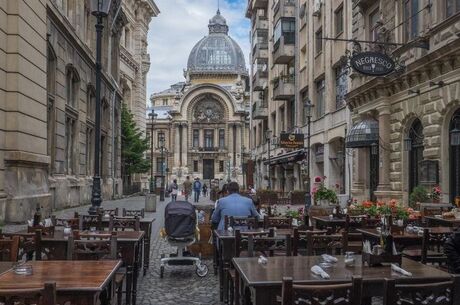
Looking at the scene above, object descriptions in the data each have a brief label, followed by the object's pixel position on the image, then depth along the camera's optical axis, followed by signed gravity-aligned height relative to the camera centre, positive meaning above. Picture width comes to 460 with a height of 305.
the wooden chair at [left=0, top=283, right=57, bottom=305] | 3.67 -0.67
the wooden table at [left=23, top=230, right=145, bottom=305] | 7.32 -0.78
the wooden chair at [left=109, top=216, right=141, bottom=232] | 10.18 -0.60
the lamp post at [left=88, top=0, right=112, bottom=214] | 14.18 +2.61
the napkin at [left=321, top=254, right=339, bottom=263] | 5.68 -0.67
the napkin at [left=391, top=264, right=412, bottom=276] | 4.98 -0.68
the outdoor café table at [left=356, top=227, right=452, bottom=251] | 8.43 -0.70
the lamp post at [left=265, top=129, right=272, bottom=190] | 46.49 +3.72
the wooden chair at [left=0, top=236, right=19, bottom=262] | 6.34 -0.65
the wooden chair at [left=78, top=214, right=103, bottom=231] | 10.35 -0.60
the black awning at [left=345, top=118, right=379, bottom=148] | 21.17 +1.91
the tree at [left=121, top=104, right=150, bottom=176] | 51.41 +3.70
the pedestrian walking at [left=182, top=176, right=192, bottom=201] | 46.85 +0.09
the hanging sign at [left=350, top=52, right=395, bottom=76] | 17.33 +3.59
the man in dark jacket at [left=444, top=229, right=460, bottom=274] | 5.86 -0.62
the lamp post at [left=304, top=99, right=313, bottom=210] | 26.53 +0.94
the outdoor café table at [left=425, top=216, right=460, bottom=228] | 10.77 -0.60
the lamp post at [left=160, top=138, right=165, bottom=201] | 48.13 -0.48
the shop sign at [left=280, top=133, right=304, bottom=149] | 32.97 +2.62
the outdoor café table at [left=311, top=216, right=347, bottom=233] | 11.33 -0.66
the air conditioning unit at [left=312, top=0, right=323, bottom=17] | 33.12 +10.01
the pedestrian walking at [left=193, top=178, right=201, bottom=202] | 43.92 -0.07
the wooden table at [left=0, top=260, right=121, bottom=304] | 4.46 -0.73
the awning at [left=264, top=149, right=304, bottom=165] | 37.31 +2.05
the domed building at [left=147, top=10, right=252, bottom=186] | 105.94 +10.45
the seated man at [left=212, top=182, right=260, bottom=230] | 10.16 -0.33
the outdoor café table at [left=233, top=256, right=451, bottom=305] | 4.73 -0.72
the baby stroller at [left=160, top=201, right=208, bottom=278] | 10.56 -0.72
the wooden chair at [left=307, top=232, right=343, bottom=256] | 7.02 -0.64
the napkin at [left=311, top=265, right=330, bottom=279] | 4.89 -0.69
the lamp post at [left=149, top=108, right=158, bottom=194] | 57.55 +0.15
